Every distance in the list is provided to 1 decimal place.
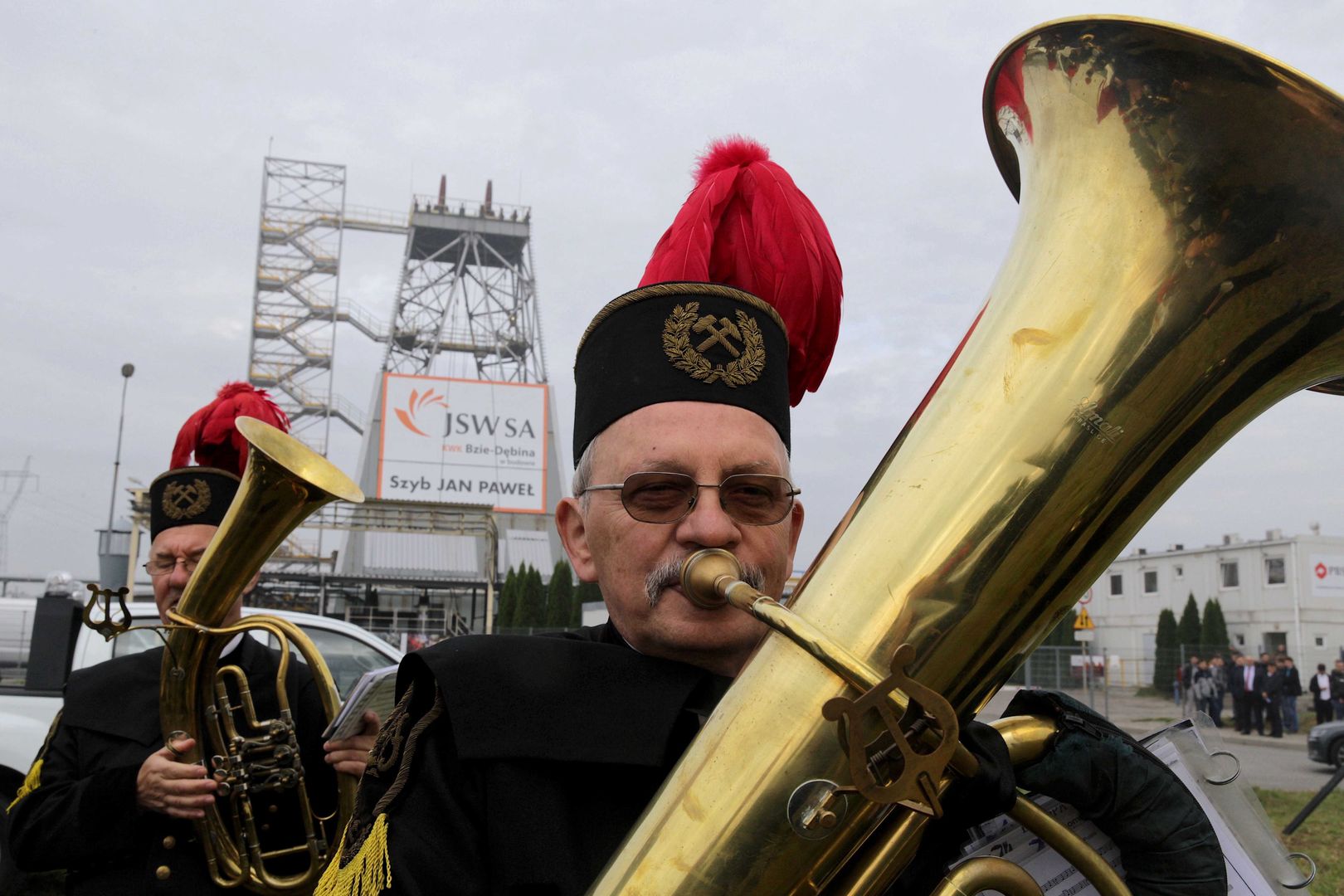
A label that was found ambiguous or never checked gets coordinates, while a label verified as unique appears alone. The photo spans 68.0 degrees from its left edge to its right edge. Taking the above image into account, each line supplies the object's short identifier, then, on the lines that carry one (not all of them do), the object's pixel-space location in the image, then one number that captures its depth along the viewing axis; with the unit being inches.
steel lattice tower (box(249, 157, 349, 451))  1551.4
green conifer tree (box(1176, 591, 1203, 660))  1069.1
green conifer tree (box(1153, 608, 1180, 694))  866.8
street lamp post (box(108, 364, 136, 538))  729.6
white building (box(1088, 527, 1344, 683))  1261.1
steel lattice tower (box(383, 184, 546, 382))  1576.0
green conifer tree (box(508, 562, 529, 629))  1068.5
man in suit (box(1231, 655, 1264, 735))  689.6
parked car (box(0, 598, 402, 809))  225.3
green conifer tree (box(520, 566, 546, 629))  1069.1
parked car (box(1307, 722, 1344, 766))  448.8
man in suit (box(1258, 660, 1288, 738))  672.4
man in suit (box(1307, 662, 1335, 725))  689.0
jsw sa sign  1305.4
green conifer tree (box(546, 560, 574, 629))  1095.0
